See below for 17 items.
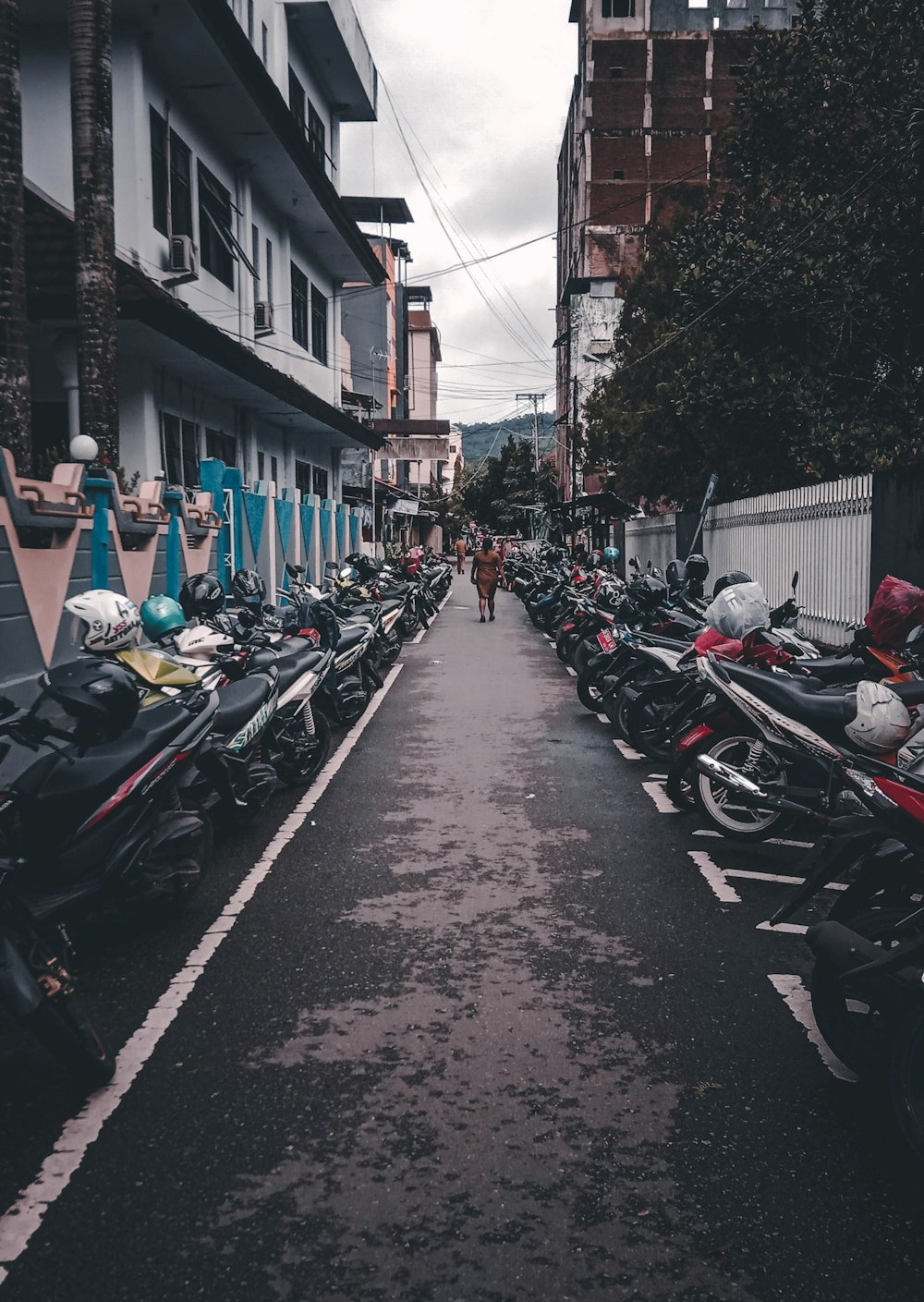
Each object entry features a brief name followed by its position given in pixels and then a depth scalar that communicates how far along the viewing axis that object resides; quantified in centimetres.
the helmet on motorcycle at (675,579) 1184
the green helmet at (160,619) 683
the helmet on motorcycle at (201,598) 899
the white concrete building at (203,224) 1519
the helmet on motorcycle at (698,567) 1111
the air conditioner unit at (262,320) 2231
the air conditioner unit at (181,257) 1670
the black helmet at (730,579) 896
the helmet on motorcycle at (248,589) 1055
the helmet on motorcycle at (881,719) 414
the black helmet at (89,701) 404
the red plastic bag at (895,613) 575
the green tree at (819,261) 1499
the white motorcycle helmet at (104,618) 514
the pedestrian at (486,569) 2392
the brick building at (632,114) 6169
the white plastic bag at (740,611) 721
